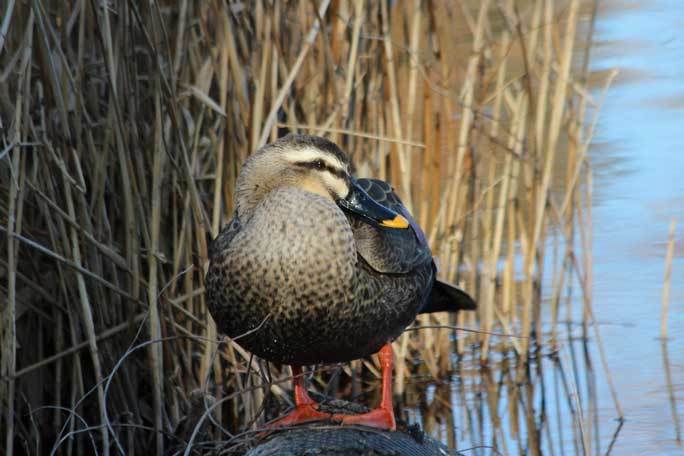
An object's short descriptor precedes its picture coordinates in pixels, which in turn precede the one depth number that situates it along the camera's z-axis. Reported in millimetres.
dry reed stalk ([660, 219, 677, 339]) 9859
